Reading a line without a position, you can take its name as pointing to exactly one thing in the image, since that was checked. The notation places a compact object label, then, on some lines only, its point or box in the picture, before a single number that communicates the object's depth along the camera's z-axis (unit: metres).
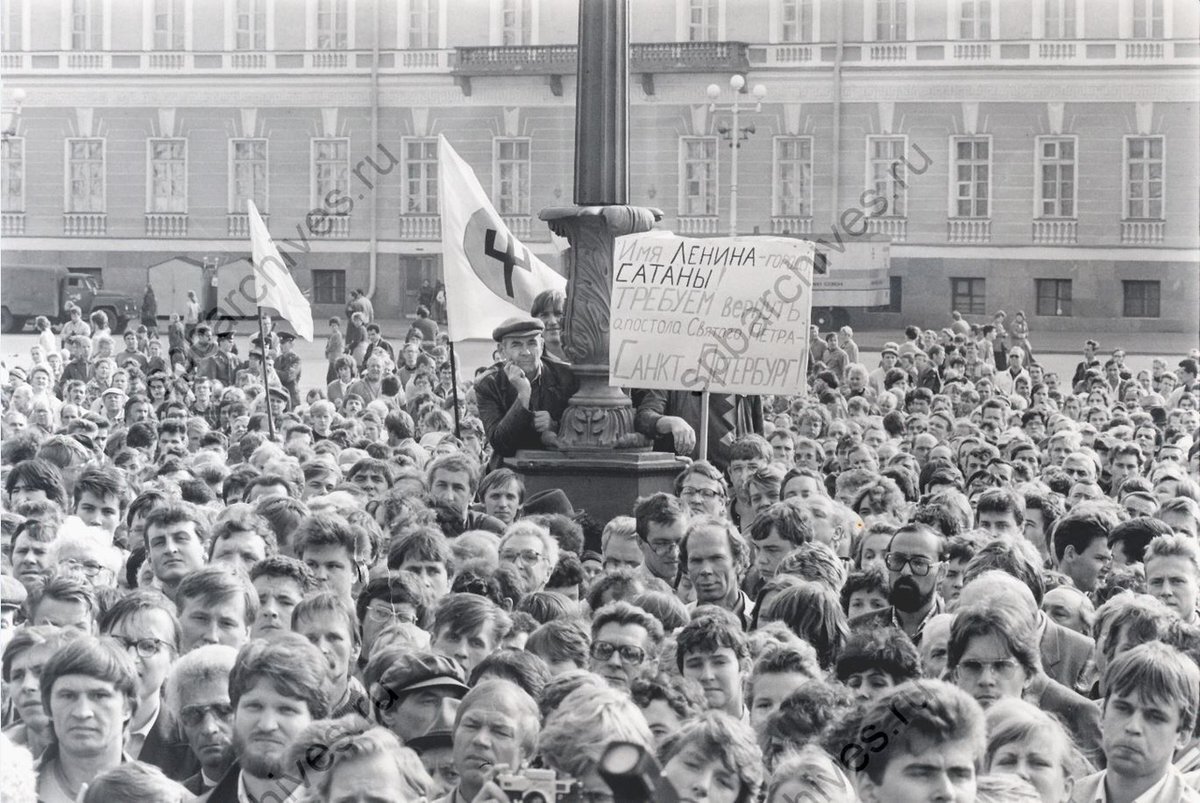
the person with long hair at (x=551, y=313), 13.53
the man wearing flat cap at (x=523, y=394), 12.95
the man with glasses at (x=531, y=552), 8.35
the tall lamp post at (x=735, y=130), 36.16
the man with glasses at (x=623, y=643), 6.64
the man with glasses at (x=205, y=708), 6.02
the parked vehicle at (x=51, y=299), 42.00
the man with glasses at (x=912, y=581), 7.82
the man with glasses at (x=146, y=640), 6.62
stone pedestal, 12.62
